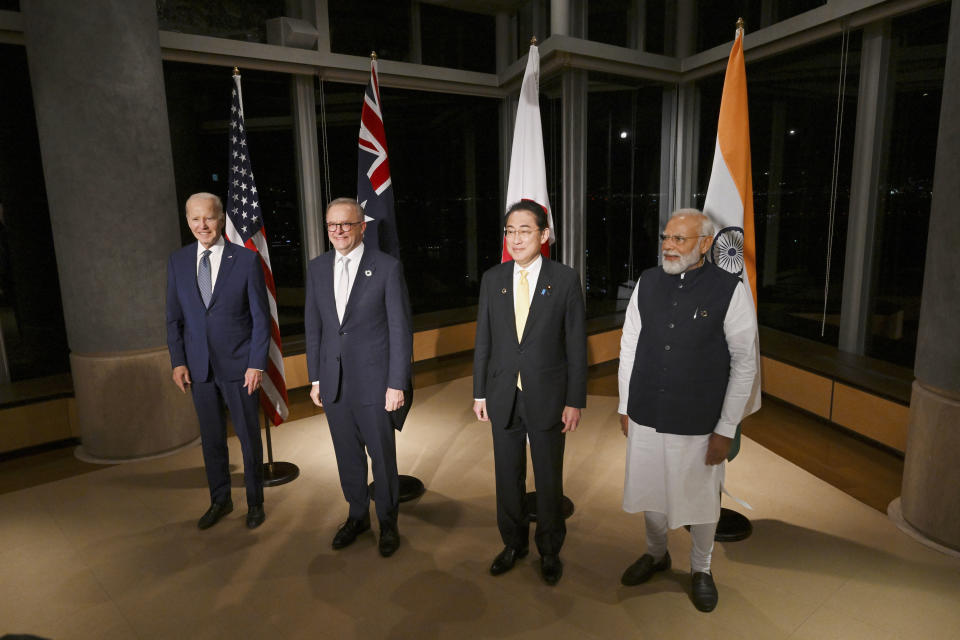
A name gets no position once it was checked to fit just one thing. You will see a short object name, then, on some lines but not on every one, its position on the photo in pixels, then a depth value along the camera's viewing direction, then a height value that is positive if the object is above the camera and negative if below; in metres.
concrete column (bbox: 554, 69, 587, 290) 6.17 +0.36
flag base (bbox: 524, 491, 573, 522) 3.25 -1.61
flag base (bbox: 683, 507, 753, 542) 3.02 -1.62
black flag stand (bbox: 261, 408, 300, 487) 3.77 -1.64
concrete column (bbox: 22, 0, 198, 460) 3.81 +0.06
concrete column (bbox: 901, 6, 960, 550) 2.78 -0.78
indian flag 2.93 +0.08
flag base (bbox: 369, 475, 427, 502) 3.57 -1.65
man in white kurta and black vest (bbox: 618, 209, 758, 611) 2.31 -0.68
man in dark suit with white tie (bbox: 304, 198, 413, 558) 2.79 -0.59
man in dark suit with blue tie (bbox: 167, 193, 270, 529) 3.06 -0.55
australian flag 3.63 +0.15
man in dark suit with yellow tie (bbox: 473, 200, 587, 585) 2.48 -0.66
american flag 3.71 -0.05
